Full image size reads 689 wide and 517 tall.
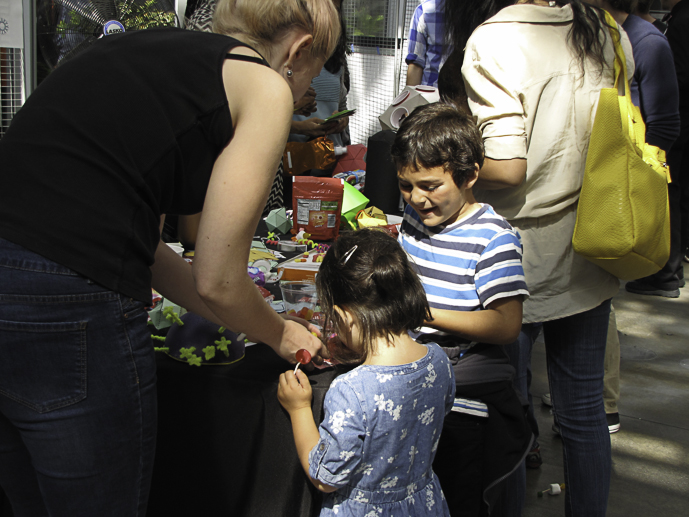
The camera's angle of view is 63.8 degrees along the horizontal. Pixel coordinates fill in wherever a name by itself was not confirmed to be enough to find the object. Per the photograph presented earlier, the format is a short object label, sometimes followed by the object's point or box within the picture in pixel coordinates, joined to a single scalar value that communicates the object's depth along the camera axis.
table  1.22
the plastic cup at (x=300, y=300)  1.48
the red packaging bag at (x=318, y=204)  2.23
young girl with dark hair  1.02
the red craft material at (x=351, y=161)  3.56
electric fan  2.59
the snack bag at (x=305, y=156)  3.12
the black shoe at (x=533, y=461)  2.34
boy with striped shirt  1.26
